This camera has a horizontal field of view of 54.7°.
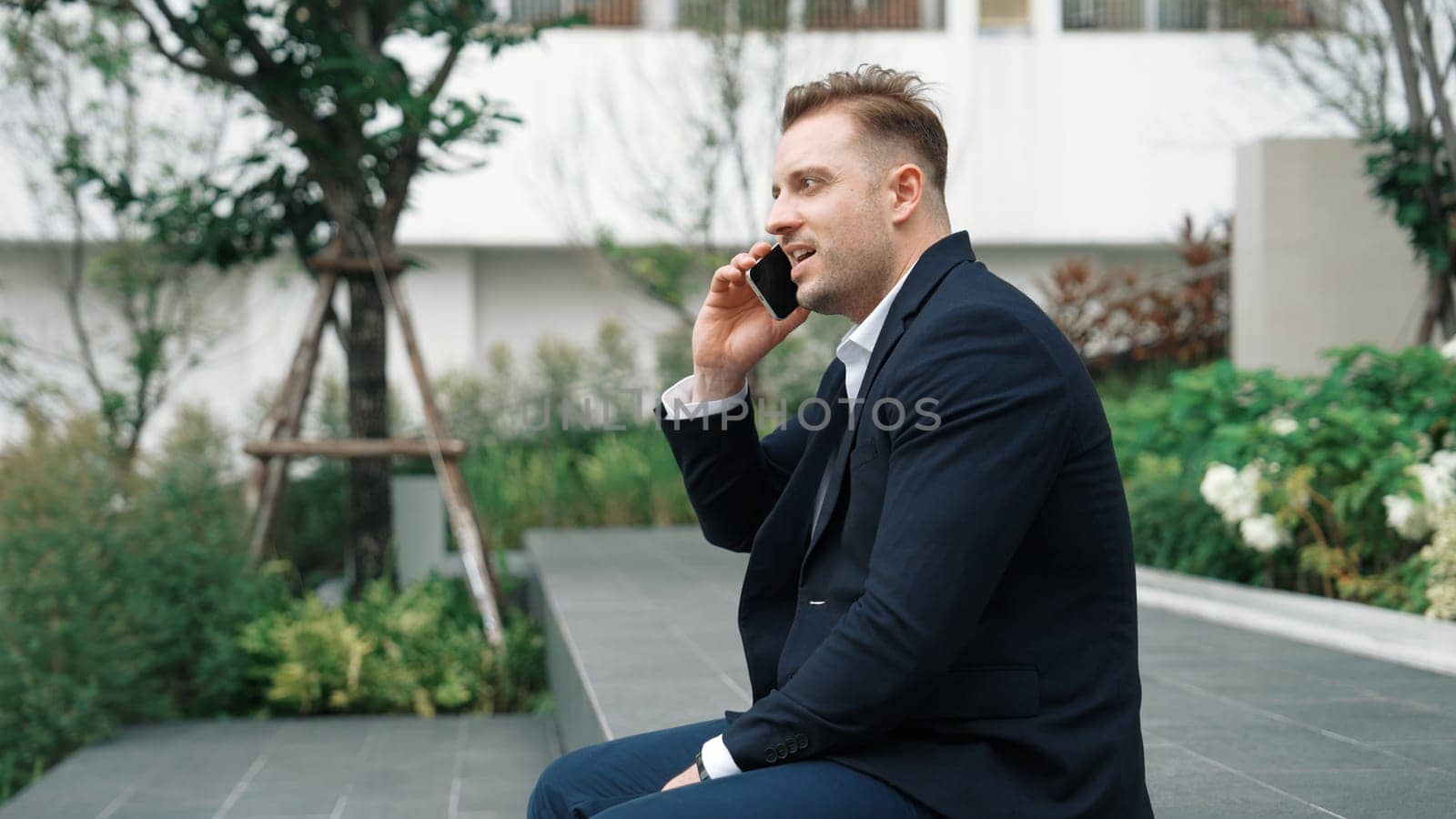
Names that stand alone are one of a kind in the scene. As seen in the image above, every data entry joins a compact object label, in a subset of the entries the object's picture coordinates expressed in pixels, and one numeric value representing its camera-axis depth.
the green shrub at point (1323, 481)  5.72
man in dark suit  1.68
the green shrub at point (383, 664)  6.27
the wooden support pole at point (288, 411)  7.23
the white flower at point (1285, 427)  6.26
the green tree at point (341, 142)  6.81
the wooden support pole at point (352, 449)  7.05
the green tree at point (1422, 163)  7.48
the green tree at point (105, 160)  10.30
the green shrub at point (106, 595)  5.51
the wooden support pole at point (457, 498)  6.78
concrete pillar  9.54
